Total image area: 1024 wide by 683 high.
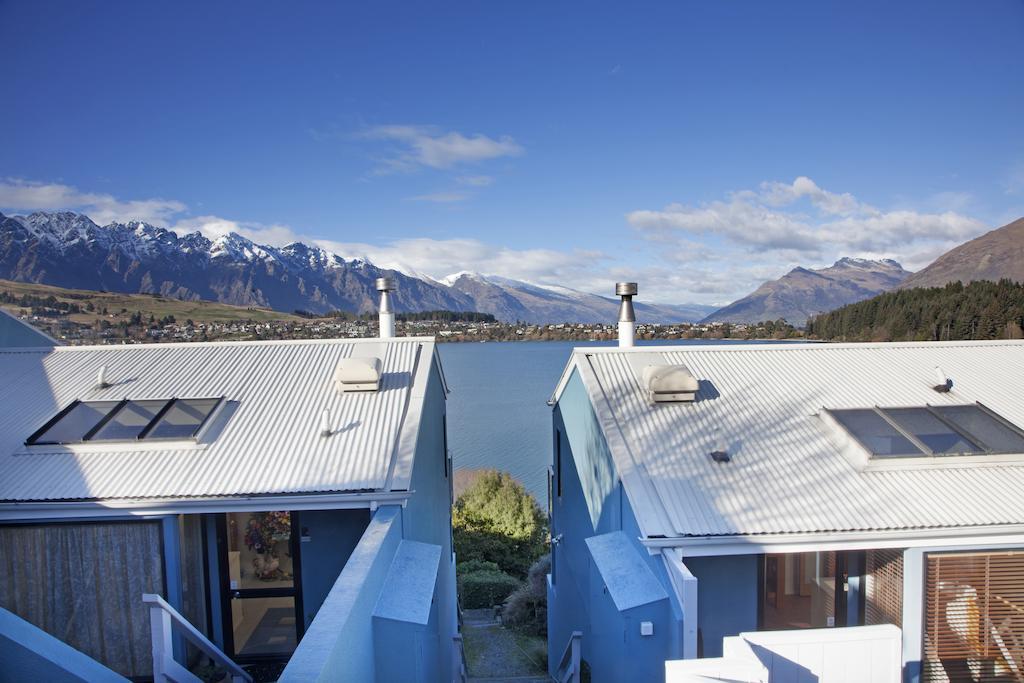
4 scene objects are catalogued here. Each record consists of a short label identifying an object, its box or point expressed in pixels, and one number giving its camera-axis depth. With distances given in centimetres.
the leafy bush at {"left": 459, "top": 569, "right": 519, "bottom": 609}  1487
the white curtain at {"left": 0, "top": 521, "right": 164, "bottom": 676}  541
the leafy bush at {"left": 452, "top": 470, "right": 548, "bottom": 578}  1769
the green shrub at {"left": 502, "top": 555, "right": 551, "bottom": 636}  1277
